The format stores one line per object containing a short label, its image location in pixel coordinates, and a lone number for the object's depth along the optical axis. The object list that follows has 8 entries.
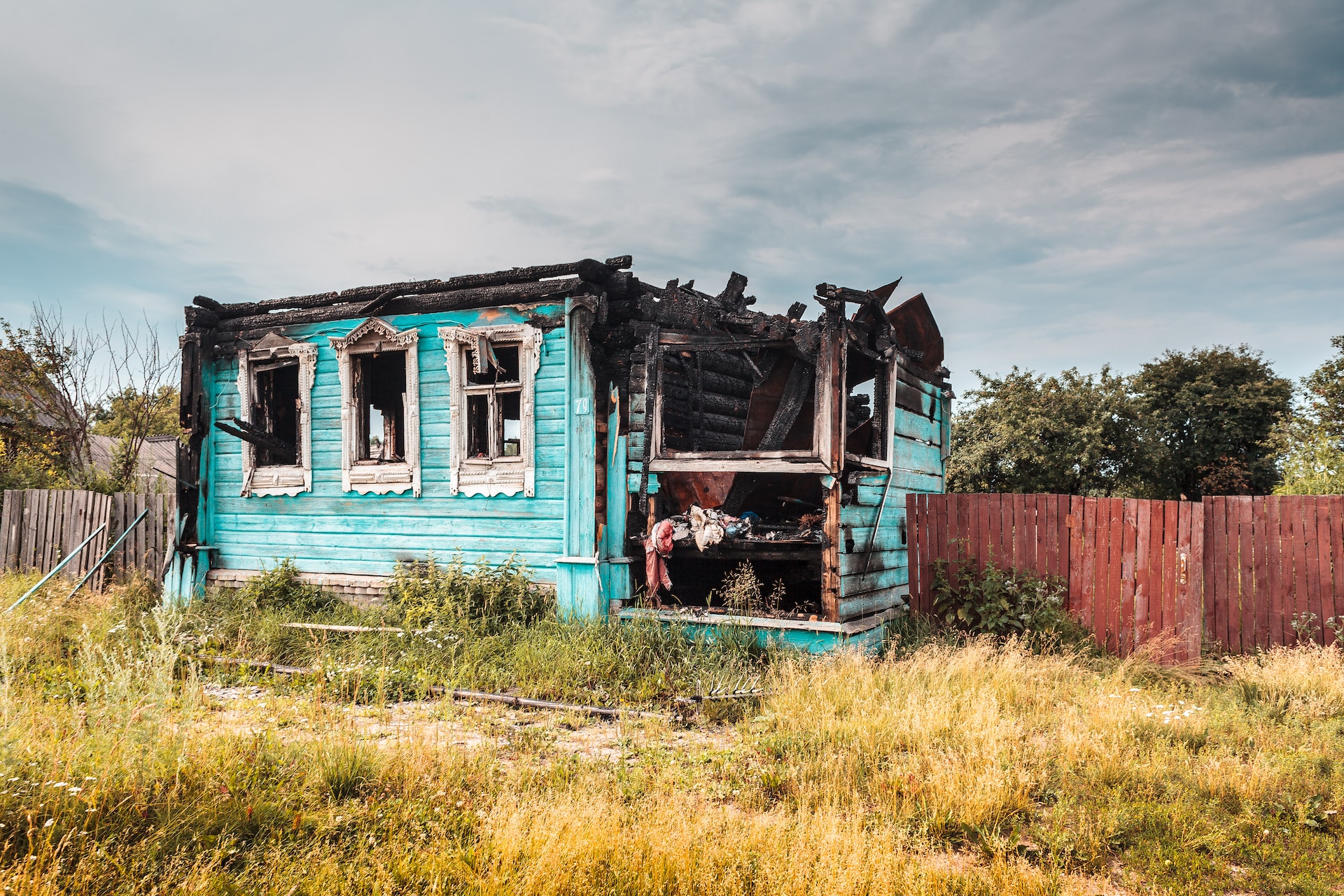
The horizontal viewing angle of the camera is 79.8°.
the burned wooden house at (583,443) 8.66
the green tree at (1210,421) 30.23
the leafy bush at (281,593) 10.45
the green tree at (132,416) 17.70
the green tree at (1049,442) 30.38
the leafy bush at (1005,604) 8.84
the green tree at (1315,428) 18.95
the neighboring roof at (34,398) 18.06
